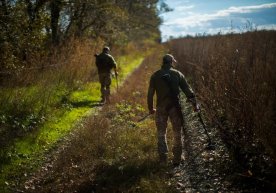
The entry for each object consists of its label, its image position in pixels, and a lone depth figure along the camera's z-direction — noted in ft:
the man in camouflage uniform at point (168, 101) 29.66
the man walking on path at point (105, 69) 56.65
